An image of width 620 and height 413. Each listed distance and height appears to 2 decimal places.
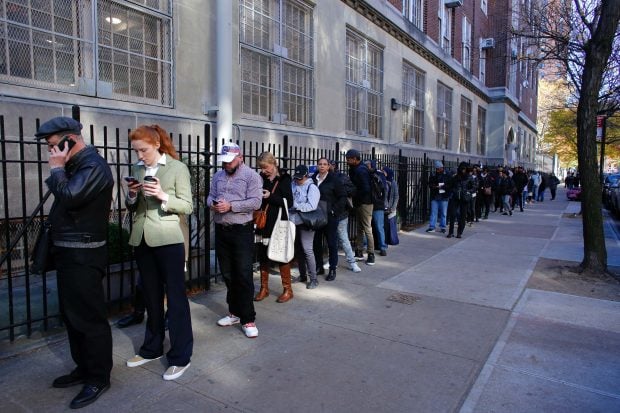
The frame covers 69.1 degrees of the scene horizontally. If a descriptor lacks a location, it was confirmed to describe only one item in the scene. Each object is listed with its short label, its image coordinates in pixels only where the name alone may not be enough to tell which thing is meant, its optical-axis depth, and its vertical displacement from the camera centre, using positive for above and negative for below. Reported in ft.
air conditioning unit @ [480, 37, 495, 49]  83.19 +26.64
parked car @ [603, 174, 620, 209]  66.64 -0.48
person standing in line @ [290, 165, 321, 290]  19.58 -1.05
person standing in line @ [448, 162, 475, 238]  35.70 -0.96
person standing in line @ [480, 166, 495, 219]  48.62 -0.66
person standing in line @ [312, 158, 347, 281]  21.65 -0.85
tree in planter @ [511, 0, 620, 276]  22.79 +2.97
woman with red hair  11.41 -1.23
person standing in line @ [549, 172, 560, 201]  90.38 +0.21
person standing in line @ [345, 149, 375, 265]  25.25 -0.75
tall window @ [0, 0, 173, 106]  19.17 +6.52
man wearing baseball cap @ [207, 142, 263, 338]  14.34 -1.29
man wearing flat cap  9.78 -1.21
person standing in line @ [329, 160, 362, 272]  23.36 -2.51
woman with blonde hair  17.46 -0.59
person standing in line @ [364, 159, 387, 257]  26.68 -0.98
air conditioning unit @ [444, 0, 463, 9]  68.22 +27.63
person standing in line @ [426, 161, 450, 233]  37.91 -1.03
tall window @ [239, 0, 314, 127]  31.40 +9.34
